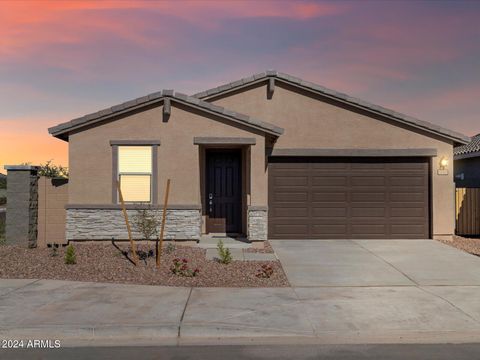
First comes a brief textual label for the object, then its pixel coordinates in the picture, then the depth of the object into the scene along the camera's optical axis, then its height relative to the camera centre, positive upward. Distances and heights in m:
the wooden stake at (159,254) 9.97 -1.43
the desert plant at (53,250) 11.41 -1.65
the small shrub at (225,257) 10.47 -1.56
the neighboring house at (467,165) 22.78 +1.40
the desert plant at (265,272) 9.29 -1.69
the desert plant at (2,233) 12.73 -1.44
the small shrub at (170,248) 11.68 -1.56
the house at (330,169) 14.41 +0.68
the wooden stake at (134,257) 10.26 -1.56
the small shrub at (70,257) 10.39 -1.59
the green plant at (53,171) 17.97 +0.67
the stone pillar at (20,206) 12.51 -0.53
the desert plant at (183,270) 9.34 -1.69
